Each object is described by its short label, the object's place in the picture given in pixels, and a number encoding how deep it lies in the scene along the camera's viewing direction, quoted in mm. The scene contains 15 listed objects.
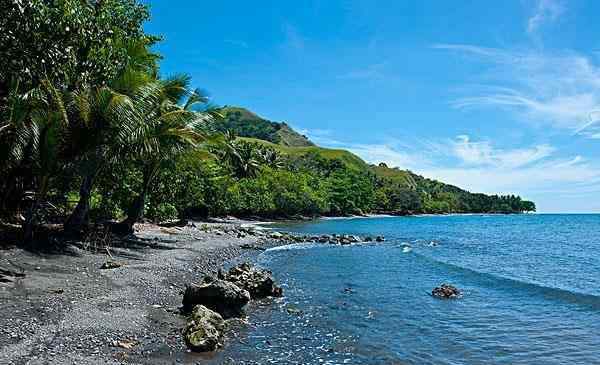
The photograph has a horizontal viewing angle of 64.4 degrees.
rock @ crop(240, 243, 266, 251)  38431
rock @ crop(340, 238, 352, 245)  51325
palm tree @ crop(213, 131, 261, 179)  93812
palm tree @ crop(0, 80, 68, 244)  18422
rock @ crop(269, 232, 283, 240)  50125
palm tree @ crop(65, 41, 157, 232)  21062
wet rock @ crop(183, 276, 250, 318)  15078
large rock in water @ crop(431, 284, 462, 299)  22578
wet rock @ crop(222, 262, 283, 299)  18875
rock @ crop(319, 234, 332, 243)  51562
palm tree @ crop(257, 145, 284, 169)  124975
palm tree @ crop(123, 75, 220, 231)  24969
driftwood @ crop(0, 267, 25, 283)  14738
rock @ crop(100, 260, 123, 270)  19250
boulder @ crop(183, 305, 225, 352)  11710
